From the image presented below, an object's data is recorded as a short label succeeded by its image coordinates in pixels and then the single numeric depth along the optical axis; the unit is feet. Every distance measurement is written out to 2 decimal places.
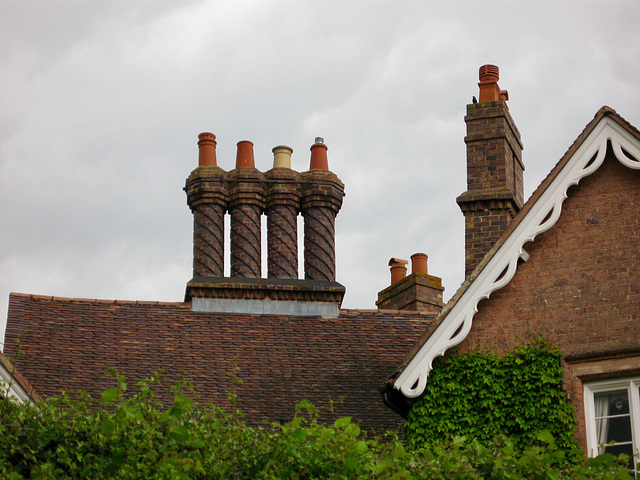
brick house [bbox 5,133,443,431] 49.65
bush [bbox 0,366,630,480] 29.89
